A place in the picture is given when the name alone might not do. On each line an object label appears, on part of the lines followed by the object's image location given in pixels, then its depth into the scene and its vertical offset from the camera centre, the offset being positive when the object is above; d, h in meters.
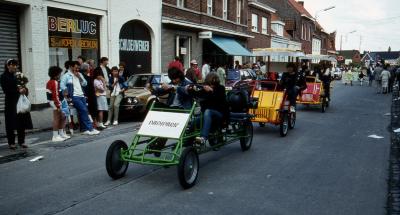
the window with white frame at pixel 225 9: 29.52 +4.96
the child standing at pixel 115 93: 11.54 -0.46
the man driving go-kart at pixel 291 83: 10.82 -0.16
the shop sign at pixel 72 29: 15.24 +1.89
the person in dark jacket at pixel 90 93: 10.36 -0.41
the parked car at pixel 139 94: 12.05 -0.52
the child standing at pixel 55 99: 8.97 -0.49
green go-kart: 5.61 -1.02
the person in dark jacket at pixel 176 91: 6.54 -0.23
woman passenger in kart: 6.61 -0.45
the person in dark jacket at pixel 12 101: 8.04 -0.48
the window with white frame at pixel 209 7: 26.92 +4.65
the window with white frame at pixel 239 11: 32.12 +5.21
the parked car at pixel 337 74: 48.52 +0.34
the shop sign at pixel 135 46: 19.30 +1.51
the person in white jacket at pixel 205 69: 19.71 +0.38
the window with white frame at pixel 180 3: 23.07 +4.24
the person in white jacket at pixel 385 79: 26.29 -0.14
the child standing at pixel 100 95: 10.69 -0.48
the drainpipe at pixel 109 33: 17.83 +1.92
